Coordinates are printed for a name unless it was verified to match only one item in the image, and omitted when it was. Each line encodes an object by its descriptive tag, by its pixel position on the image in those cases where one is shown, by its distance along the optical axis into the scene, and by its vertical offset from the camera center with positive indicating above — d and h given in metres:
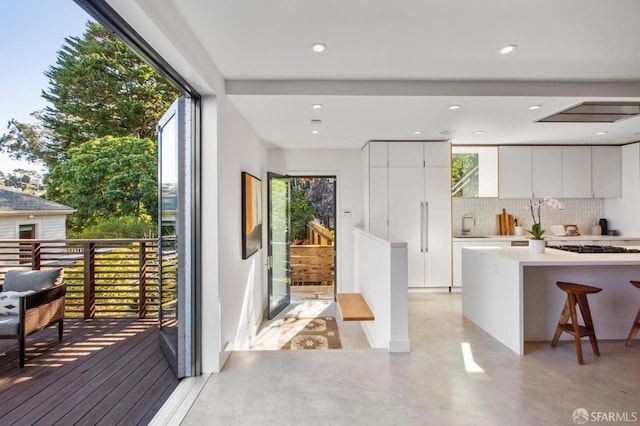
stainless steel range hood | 3.16 +1.05
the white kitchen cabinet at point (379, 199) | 4.81 +0.21
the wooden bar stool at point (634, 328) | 2.78 -1.04
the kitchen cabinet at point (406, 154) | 4.81 +0.89
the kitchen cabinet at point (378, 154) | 4.79 +0.89
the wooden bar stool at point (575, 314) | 2.62 -0.88
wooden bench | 3.42 -1.12
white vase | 3.19 -0.35
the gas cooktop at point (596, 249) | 3.29 -0.40
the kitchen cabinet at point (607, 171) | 5.06 +0.64
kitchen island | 3.06 -0.81
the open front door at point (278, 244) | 4.68 -0.47
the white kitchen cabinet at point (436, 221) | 4.85 -0.13
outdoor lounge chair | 2.60 -0.75
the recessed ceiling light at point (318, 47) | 2.24 +1.18
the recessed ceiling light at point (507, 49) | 2.27 +1.18
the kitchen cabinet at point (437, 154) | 4.84 +0.89
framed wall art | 3.38 +0.00
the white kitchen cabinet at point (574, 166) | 5.05 +0.72
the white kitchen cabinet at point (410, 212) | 4.82 +0.02
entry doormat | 3.78 -1.54
